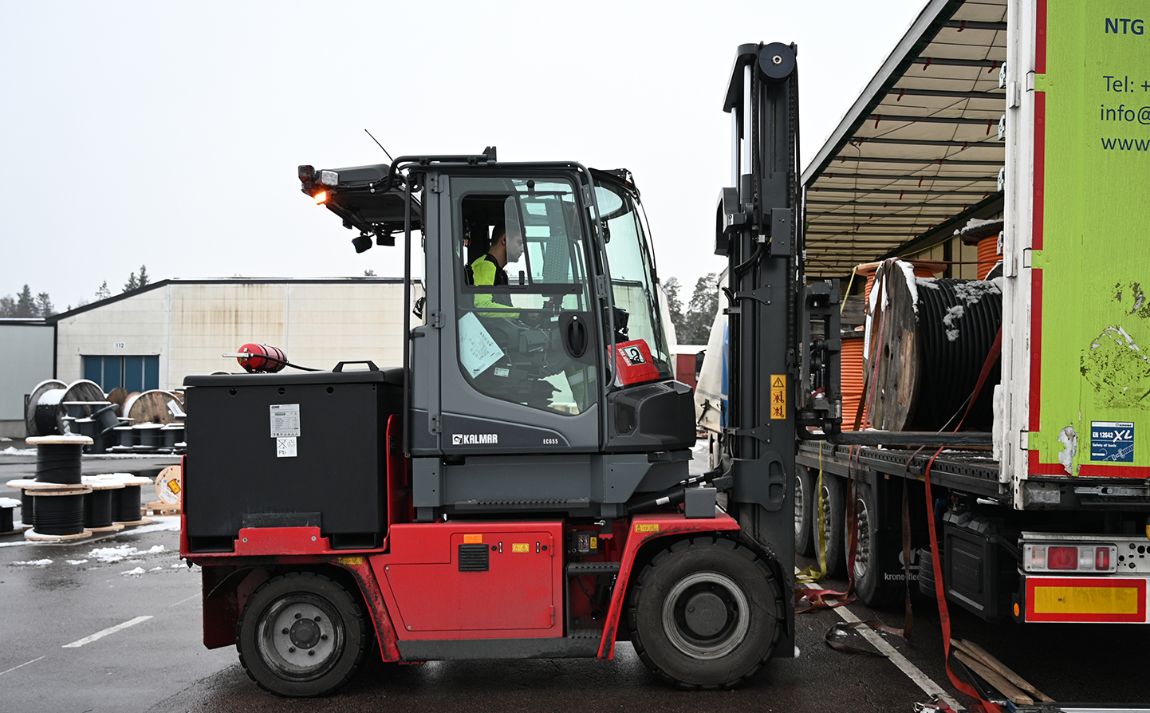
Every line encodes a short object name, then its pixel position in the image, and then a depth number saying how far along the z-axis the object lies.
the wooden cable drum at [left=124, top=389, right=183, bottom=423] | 27.64
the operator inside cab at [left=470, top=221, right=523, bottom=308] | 5.08
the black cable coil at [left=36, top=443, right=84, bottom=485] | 11.19
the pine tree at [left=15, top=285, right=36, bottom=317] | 121.06
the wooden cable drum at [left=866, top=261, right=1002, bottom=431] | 6.75
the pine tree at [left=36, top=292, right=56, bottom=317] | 119.62
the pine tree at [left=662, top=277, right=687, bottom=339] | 83.94
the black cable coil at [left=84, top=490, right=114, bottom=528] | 11.95
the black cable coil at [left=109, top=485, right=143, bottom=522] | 12.48
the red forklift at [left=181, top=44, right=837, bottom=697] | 5.07
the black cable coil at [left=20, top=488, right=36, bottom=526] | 12.13
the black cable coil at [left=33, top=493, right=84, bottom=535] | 11.29
